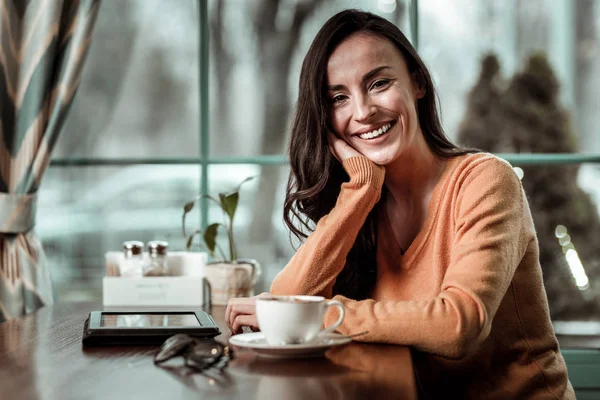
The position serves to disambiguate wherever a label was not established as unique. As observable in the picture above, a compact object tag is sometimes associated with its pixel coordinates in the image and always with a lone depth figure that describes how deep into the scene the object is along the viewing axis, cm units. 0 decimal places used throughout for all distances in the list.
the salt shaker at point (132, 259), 252
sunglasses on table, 172
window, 308
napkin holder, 246
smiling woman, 189
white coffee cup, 177
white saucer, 176
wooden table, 160
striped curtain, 289
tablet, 191
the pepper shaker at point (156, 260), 251
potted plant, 249
